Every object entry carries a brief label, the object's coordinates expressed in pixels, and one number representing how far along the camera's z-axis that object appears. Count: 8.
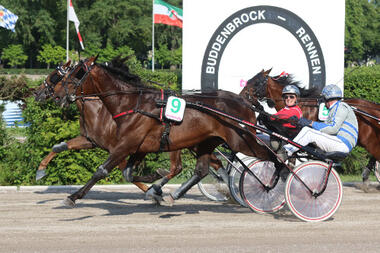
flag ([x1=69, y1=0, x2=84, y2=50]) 64.06
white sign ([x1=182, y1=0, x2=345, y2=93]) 23.08
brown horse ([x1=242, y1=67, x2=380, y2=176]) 18.81
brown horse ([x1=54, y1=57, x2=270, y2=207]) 14.50
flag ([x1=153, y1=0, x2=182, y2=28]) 58.81
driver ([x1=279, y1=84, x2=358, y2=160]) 14.18
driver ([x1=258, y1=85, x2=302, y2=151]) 15.21
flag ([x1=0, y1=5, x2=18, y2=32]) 44.84
